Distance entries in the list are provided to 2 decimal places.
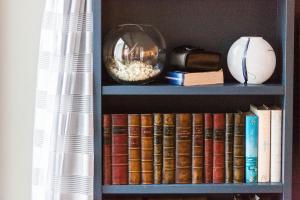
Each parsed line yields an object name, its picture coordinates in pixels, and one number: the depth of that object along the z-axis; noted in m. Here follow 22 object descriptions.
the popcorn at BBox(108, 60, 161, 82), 2.10
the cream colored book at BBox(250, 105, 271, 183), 2.12
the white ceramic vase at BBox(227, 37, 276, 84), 2.12
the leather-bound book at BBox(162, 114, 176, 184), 2.12
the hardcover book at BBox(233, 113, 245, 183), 2.13
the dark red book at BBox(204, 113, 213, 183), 2.13
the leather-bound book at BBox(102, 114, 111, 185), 2.11
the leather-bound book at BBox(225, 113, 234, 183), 2.13
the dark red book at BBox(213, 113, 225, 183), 2.13
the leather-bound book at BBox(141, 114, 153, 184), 2.12
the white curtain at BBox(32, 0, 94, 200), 2.08
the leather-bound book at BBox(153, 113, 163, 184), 2.12
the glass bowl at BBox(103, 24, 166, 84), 2.09
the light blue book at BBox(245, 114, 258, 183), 2.12
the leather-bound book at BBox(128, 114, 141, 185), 2.12
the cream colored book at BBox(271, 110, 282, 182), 2.12
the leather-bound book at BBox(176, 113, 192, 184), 2.12
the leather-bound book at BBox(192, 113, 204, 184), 2.13
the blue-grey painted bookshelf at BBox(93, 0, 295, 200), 2.27
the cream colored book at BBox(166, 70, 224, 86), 2.09
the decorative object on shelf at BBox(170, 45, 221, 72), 2.11
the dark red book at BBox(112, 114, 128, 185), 2.11
